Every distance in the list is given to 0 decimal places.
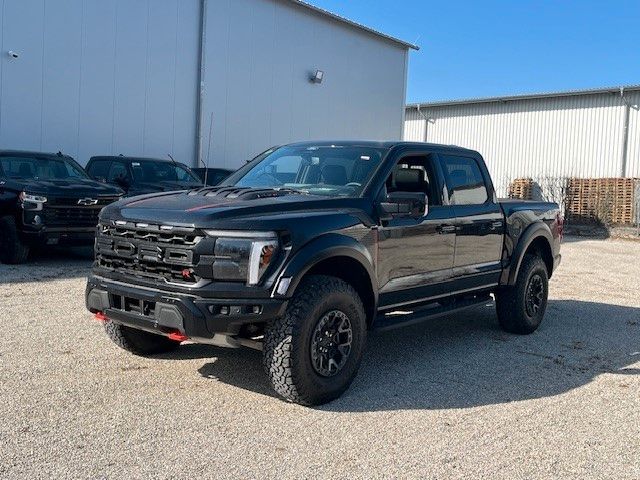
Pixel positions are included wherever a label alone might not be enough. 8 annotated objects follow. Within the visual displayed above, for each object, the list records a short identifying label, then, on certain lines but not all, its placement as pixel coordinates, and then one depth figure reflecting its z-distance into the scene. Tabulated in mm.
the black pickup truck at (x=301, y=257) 4504
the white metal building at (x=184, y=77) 15359
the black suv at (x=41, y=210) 10500
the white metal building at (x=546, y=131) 28000
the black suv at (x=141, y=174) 12769
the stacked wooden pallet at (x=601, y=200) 24688
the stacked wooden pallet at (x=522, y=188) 30172
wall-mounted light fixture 22938
